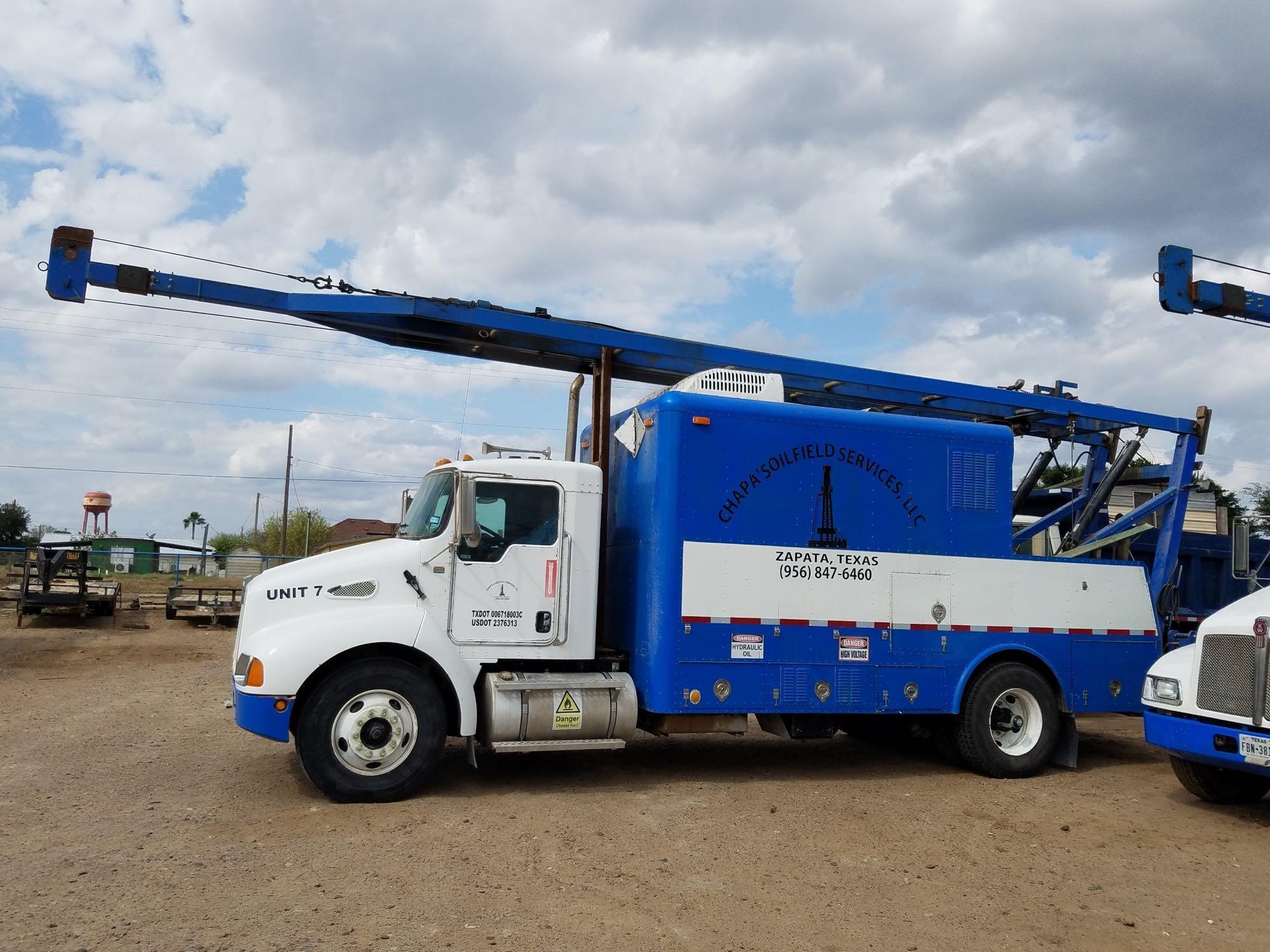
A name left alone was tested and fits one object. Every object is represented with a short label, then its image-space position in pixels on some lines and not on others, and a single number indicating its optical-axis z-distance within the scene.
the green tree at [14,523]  59.91
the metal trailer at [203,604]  24.05
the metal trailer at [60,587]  22.20
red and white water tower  66.12
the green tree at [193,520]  118.49
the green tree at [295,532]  60.45
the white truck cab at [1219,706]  6.87
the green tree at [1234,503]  36.88
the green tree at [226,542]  81.56
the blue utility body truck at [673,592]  7.47
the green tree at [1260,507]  46.75
